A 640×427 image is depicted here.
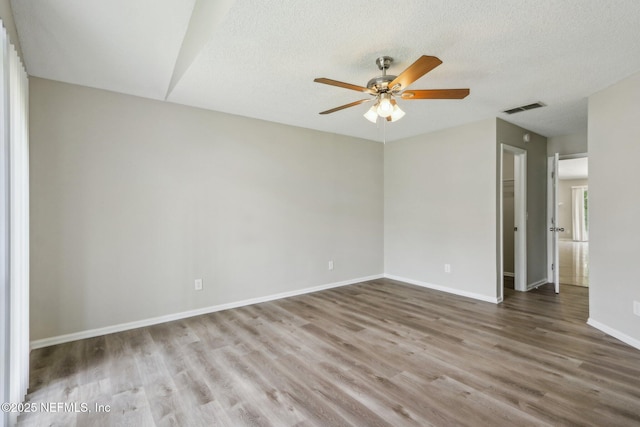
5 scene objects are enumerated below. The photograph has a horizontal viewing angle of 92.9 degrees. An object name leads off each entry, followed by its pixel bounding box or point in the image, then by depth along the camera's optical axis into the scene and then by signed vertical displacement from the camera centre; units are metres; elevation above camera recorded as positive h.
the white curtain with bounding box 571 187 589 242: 11.16 -0.08
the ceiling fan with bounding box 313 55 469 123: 2.21 +0.94
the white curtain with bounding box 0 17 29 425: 1.56 -0.09
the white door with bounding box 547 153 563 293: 4.51 -0.14
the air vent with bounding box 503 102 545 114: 3.47 +1.25
